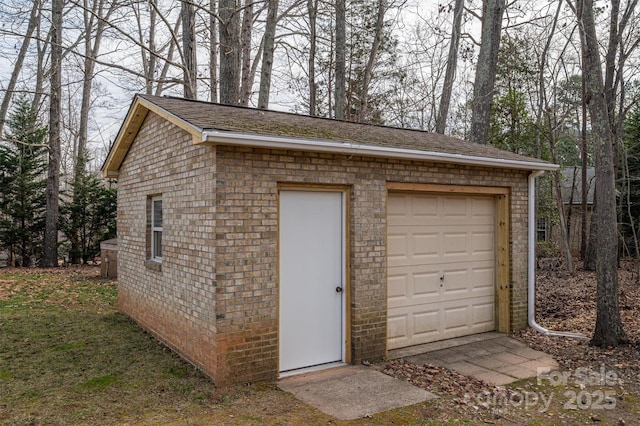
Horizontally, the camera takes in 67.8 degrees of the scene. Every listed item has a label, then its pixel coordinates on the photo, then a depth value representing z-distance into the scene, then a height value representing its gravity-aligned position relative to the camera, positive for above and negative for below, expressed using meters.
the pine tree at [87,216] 18.39 -0.04
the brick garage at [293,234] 5.41 -0.26
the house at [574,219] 20.92 -0.21
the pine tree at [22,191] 17.44 +0.90
